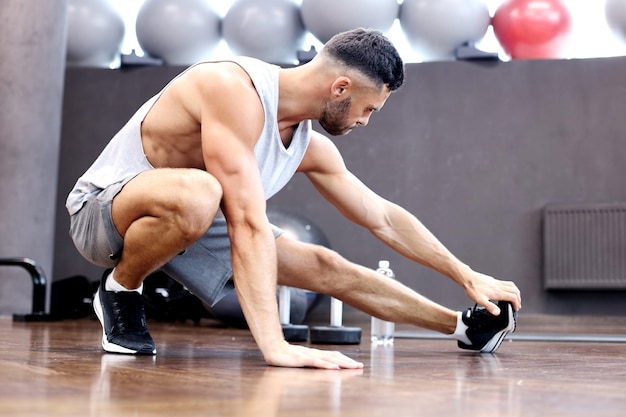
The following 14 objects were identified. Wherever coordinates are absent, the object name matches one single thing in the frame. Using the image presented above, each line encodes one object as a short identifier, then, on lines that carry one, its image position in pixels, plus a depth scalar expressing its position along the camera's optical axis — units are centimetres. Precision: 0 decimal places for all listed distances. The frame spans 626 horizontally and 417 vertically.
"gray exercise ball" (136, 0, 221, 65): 500
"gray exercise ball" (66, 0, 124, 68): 512
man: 182
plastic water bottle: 304
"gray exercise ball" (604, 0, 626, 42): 455
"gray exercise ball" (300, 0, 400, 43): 473
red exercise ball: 471
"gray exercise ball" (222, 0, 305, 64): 489
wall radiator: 476
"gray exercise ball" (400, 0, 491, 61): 473
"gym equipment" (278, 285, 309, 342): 304
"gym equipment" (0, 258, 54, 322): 419
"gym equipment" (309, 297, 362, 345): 286
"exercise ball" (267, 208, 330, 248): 451
